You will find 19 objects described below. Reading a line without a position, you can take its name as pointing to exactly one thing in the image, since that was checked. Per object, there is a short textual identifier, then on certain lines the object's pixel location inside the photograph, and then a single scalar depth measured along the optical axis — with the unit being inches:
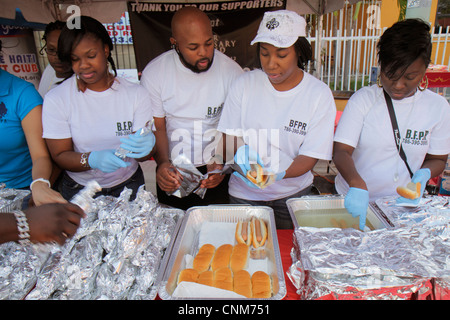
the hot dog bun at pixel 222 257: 55.7
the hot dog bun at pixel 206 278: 51.1
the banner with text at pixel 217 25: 154.0
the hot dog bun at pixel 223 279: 50.4
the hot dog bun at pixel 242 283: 49.0
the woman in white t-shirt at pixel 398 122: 63.9
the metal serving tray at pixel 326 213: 62.8
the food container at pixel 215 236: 50.0
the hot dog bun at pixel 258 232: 60.8
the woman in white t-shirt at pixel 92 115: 68.9
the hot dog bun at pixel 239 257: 55.6
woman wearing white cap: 70.6
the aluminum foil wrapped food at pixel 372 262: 42.8
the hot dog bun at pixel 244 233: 62.3
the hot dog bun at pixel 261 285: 48.5
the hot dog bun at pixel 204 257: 55.3
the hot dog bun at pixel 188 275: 51.9
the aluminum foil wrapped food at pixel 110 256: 47.3
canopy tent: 127.0
